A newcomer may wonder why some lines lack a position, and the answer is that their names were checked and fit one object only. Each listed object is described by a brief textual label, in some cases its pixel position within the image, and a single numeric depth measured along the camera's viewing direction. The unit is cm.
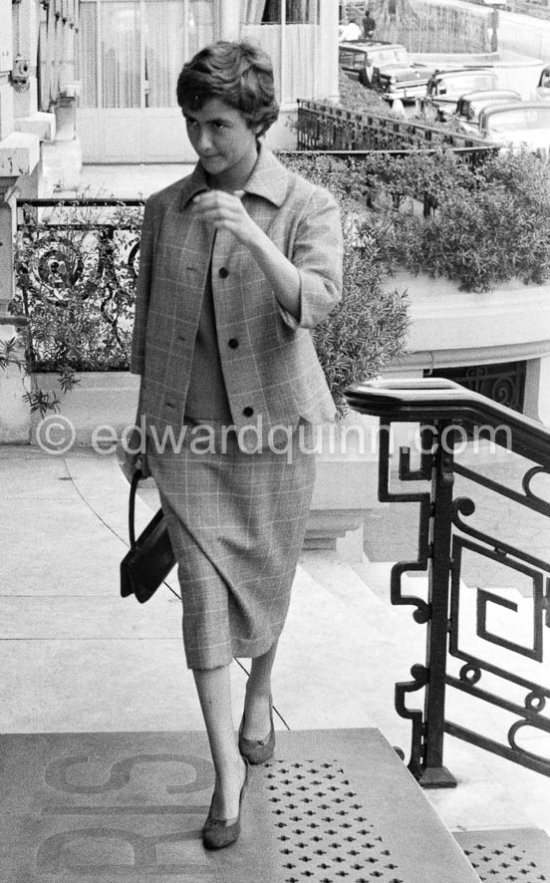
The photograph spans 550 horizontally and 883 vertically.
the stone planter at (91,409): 760
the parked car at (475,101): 2738
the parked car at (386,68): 3525
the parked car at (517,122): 2320
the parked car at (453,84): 3047
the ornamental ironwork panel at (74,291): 763
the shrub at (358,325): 742
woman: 325
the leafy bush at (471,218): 1059
